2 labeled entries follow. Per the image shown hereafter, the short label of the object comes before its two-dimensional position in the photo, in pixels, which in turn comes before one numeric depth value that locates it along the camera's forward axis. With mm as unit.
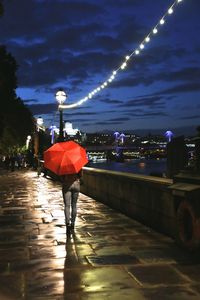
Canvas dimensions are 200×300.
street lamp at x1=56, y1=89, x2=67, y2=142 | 25234
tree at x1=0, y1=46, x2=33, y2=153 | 41219
